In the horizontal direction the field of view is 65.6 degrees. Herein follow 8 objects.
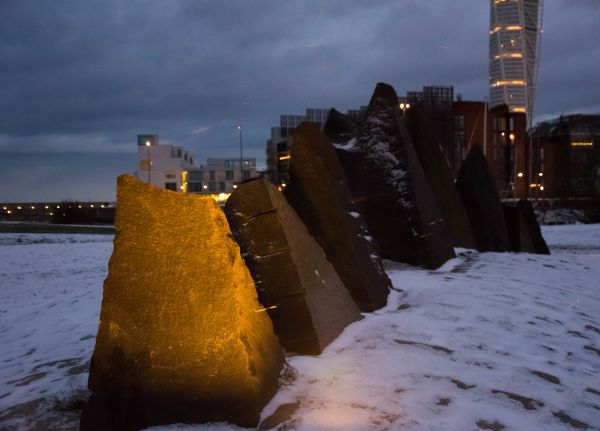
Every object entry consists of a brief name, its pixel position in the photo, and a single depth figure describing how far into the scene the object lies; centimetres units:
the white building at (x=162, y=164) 7794
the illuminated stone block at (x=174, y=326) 259
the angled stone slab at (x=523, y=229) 1017
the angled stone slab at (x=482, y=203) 969
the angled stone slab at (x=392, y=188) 709
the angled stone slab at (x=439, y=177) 888
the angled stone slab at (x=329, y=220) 470
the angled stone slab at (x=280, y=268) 349
